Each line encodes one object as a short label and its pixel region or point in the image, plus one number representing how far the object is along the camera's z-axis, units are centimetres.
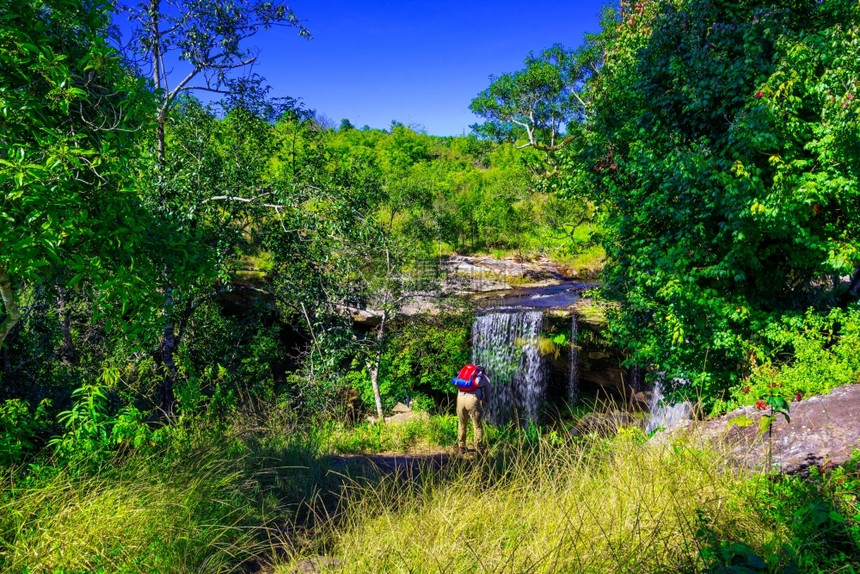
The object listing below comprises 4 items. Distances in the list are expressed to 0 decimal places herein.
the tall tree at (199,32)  639
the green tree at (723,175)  566
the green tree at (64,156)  252
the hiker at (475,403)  734
